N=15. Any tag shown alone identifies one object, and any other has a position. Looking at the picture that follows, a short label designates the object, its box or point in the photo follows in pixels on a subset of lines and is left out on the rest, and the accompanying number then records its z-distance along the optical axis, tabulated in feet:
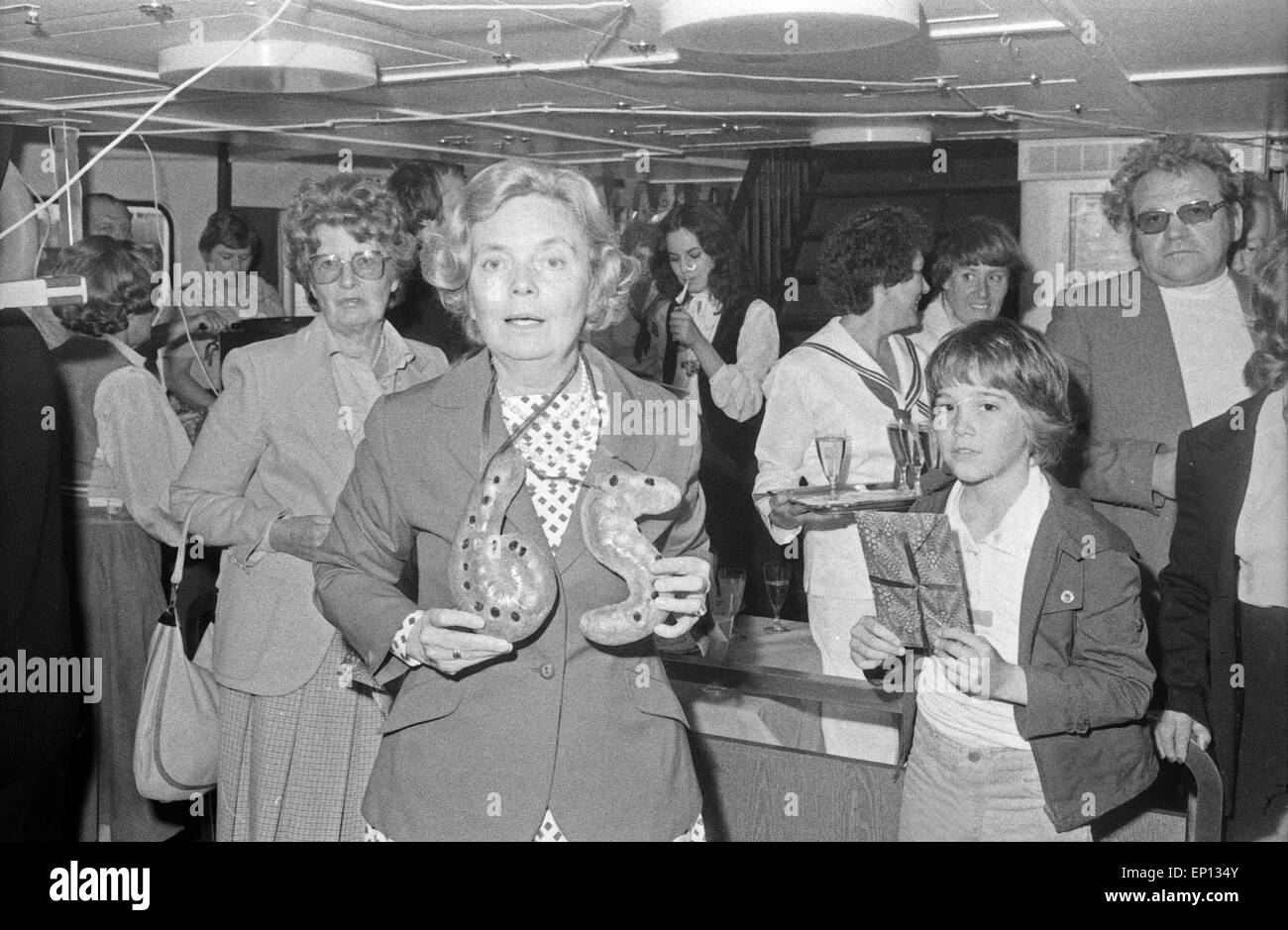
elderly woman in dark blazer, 4.85
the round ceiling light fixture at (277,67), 8.66
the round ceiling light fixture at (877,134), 13.17
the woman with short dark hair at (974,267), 9.48
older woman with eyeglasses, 6.70
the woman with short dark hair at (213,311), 10.32
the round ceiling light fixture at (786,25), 6.67
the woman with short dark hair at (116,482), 8.59
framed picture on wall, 12.54
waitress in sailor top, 8.50
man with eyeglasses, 7.81
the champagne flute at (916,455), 7.57
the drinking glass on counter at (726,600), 7.77
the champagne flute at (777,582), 8.52
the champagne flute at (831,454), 7.80
